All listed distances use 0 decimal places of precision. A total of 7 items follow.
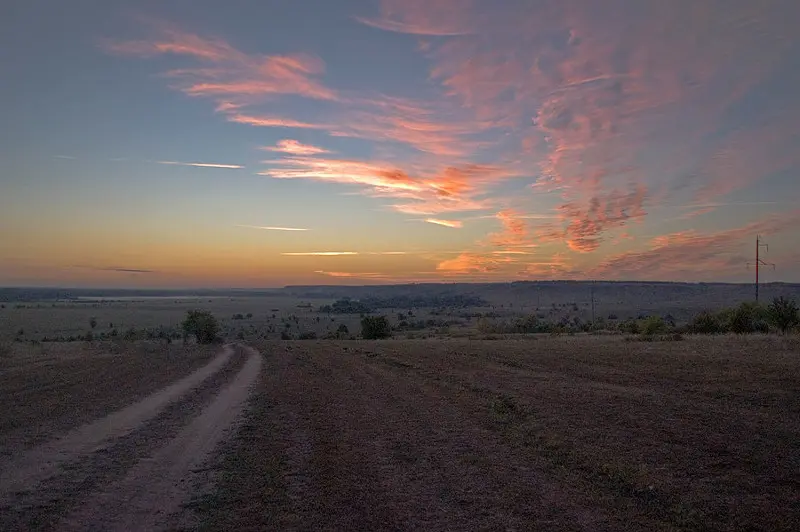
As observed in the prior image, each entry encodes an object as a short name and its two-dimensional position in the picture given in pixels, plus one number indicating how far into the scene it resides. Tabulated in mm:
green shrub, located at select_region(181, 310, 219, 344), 57125
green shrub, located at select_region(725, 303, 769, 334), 44031
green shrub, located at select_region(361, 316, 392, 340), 63094
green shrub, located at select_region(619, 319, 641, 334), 53375
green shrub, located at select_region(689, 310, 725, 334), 46969
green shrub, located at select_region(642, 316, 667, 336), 48656
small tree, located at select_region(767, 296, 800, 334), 39250
